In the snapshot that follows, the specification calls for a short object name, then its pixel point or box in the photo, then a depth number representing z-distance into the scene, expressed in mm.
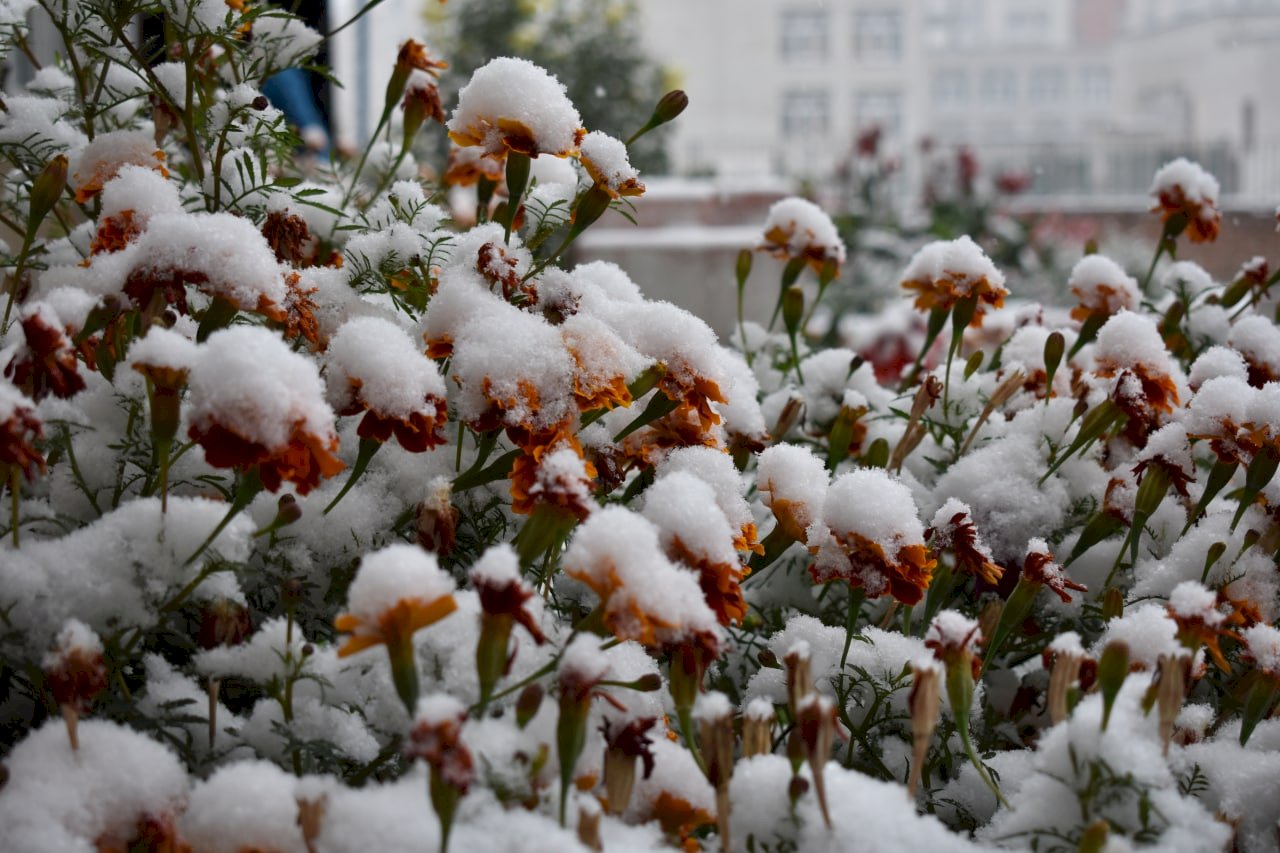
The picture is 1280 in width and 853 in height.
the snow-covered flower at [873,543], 754
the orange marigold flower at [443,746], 521
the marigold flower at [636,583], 603
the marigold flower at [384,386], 703
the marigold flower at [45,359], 655
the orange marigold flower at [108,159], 908
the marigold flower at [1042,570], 782
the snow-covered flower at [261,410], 614
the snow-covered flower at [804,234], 1251
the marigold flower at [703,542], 677
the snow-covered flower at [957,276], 1031
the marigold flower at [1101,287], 1127
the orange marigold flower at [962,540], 821
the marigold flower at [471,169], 1165
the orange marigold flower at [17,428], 610
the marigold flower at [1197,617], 671
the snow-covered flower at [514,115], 826
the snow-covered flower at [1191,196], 1264
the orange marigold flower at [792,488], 819
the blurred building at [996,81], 15984
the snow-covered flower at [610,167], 833
